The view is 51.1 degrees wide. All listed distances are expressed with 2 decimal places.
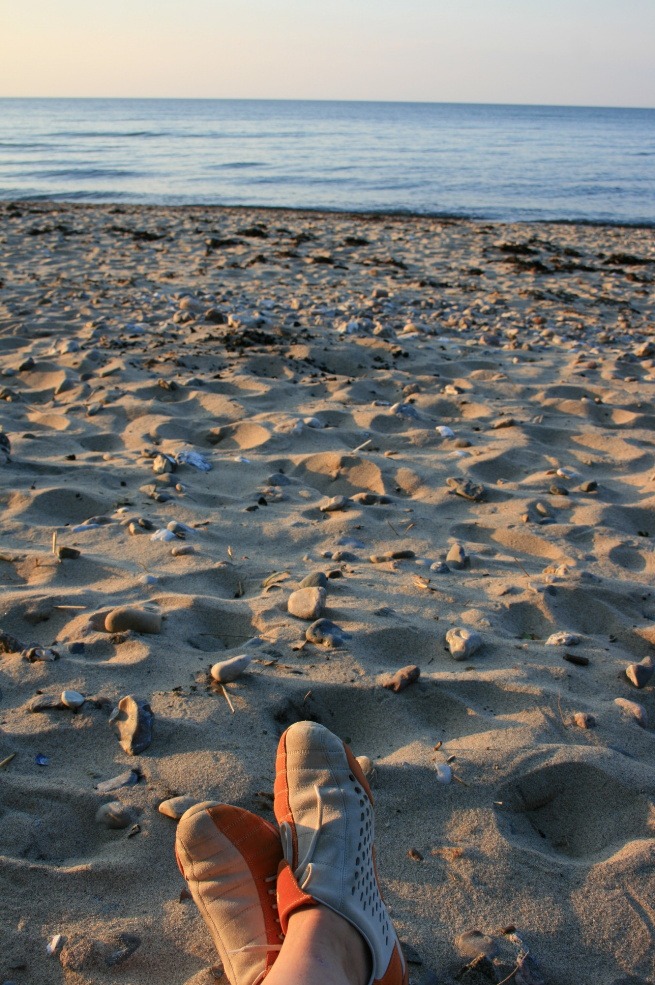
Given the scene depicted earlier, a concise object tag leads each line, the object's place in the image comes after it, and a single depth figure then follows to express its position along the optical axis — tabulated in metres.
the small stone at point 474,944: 1.27
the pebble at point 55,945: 1.22
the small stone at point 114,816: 1.48
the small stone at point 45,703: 1.76
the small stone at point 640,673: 1.98
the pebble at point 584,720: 1.81
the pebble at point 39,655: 1.91
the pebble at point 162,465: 3.13
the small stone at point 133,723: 1.66
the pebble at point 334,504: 2.89
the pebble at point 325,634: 2.07
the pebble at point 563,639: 2.13
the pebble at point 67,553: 2.41
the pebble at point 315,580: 2.32
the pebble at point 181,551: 2.50
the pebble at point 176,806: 1.50
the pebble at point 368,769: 1.66
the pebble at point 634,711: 1.86
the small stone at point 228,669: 1.88
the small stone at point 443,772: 1.63
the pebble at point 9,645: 1.95
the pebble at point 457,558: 2.54
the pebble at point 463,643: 2.04
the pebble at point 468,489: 2.99
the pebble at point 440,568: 2.50
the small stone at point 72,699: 1.75
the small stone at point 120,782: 1.56
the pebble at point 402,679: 1.89
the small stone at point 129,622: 2.06
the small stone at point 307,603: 2.17
